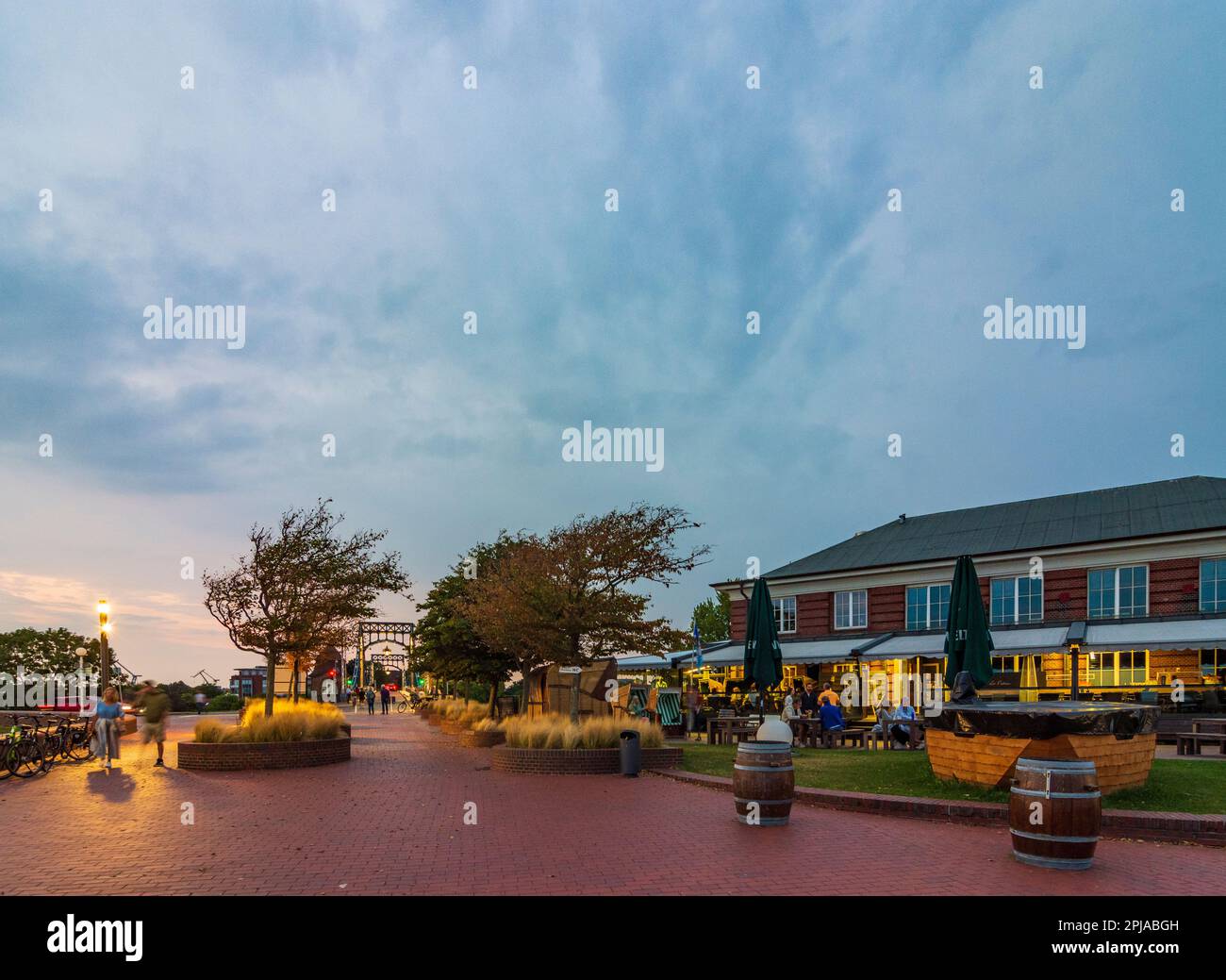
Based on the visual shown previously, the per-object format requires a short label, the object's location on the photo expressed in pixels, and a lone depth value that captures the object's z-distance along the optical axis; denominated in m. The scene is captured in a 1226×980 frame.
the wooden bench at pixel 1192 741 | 17.76
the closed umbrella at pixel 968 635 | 16.47
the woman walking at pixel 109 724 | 17.91
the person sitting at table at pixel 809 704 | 25.44
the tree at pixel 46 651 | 42.19
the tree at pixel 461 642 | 30.66
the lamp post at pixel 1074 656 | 22.72
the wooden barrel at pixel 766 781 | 10.61
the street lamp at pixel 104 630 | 24.33
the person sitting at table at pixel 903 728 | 20.41
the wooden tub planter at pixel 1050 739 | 11.16
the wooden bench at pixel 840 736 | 19.81
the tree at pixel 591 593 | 20.72
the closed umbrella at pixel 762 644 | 19.34
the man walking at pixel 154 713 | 18.77
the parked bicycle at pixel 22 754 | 16.59
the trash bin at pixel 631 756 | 16.38
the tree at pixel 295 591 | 21.59
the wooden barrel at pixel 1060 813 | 8.19
